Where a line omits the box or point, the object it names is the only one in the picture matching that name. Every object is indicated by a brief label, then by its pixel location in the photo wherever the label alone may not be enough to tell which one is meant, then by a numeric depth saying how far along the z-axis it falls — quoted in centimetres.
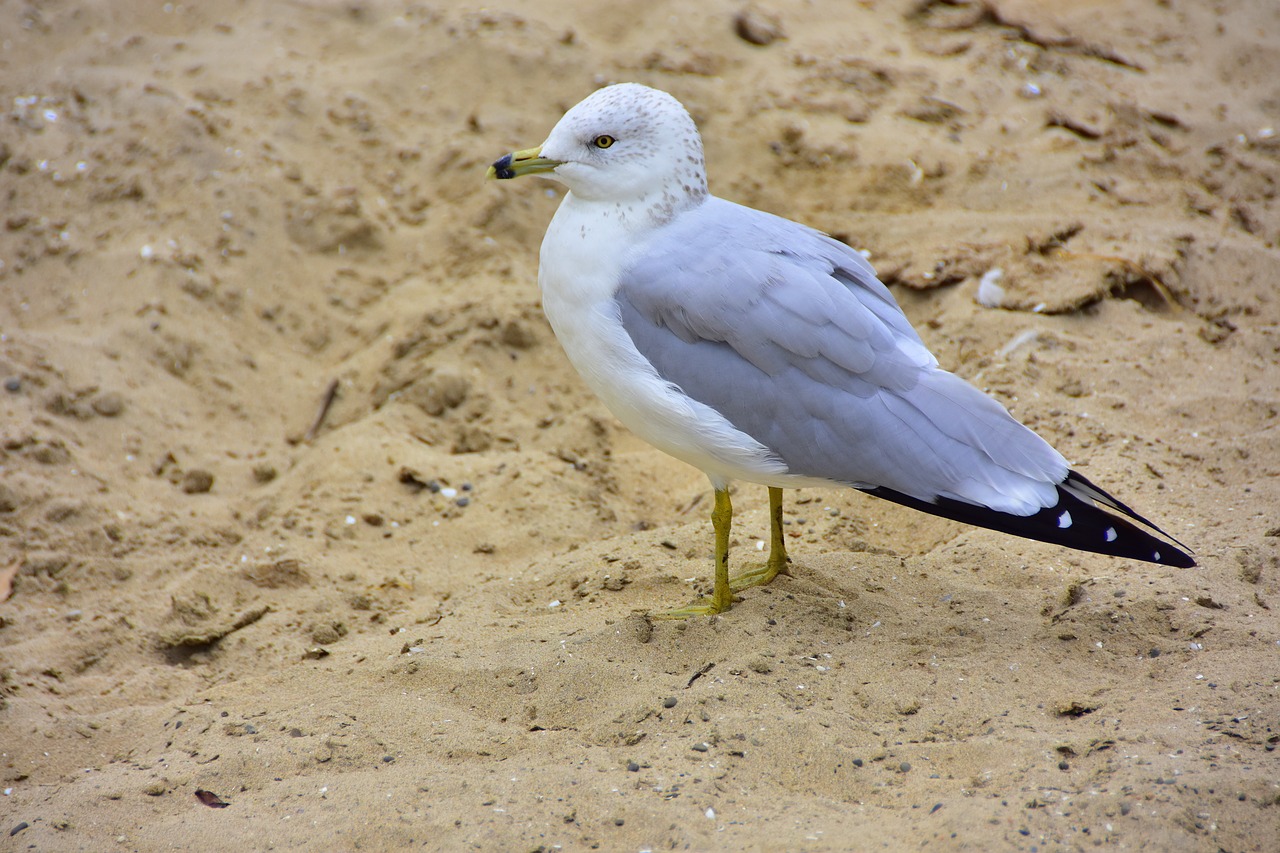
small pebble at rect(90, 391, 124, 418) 916
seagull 626
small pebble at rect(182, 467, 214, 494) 893
